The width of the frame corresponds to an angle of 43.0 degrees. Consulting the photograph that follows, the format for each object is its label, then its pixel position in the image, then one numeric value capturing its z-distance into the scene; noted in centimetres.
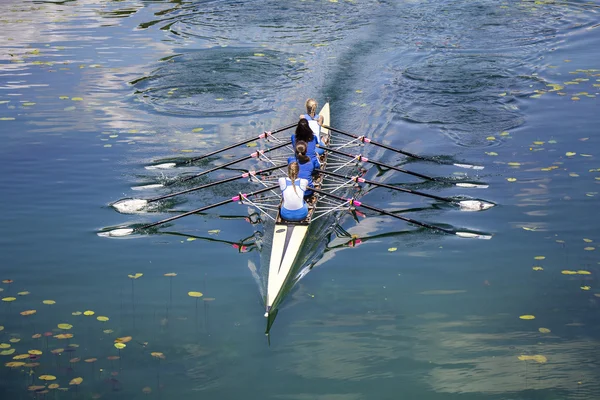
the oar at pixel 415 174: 1706
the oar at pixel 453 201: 1600
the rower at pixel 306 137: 1606
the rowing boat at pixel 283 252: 1230
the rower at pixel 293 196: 1424
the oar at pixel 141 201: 1619
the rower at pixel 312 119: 1823
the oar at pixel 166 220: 1516
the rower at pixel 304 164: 1540
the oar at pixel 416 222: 1487
